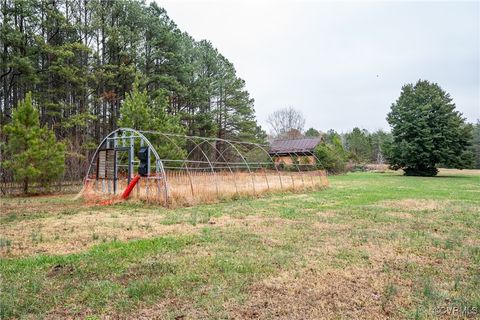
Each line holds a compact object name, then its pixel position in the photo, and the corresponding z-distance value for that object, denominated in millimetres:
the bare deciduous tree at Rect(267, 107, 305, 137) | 55531
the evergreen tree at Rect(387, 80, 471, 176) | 28500
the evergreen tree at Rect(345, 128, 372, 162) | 47750
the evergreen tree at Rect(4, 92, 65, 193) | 12336
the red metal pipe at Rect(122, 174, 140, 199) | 10523
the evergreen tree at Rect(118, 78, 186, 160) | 15445
